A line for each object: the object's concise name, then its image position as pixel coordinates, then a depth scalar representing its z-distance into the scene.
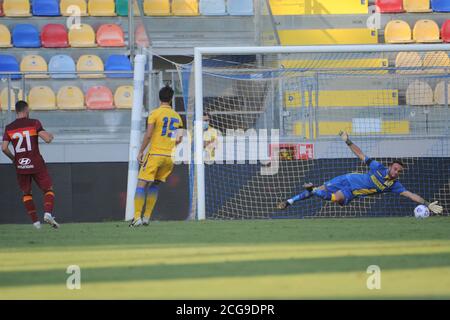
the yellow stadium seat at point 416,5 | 20.12
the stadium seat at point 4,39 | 19.19
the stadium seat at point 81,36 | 19.42
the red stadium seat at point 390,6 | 20.04
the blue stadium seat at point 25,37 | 19.31
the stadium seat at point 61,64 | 18.89
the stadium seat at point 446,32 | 19.69
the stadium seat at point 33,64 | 18.84
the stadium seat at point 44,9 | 19.69
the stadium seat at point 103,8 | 19.73
